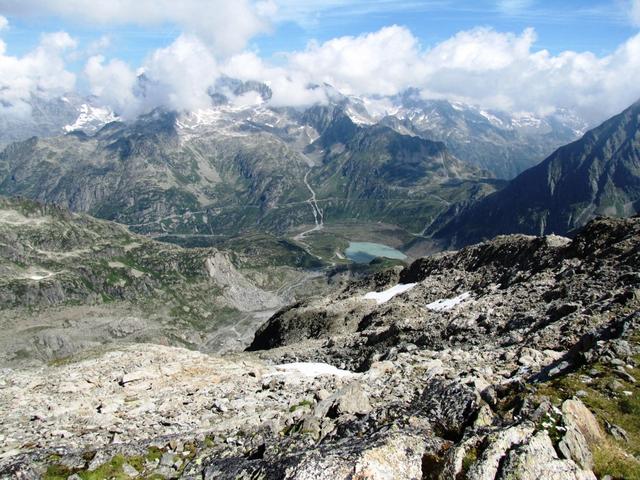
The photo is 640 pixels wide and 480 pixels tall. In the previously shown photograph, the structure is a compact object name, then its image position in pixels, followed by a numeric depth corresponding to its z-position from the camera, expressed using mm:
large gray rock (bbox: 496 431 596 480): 15852
